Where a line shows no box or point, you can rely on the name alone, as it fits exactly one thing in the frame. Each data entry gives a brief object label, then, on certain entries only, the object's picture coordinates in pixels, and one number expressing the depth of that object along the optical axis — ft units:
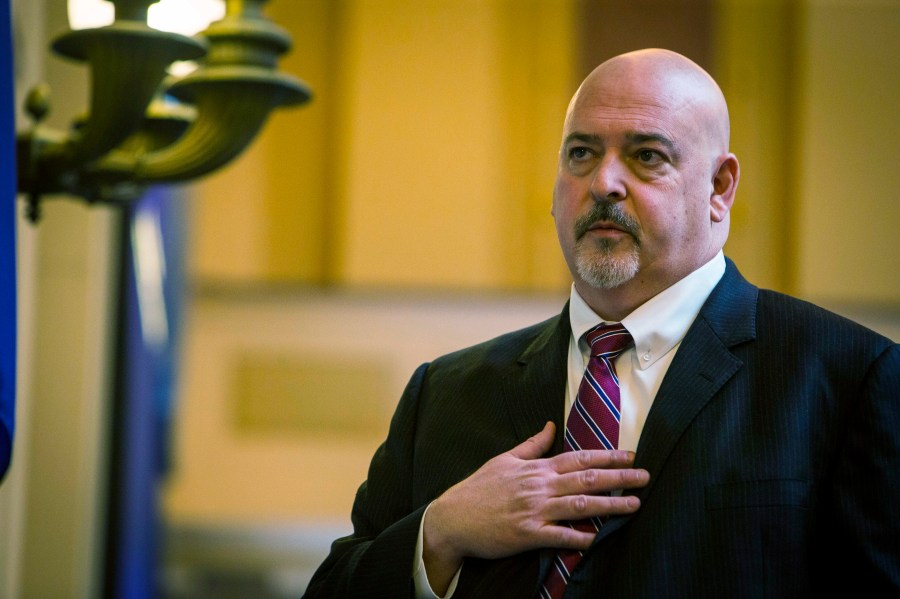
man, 17.98
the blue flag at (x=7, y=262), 18.82
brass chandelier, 19.07
